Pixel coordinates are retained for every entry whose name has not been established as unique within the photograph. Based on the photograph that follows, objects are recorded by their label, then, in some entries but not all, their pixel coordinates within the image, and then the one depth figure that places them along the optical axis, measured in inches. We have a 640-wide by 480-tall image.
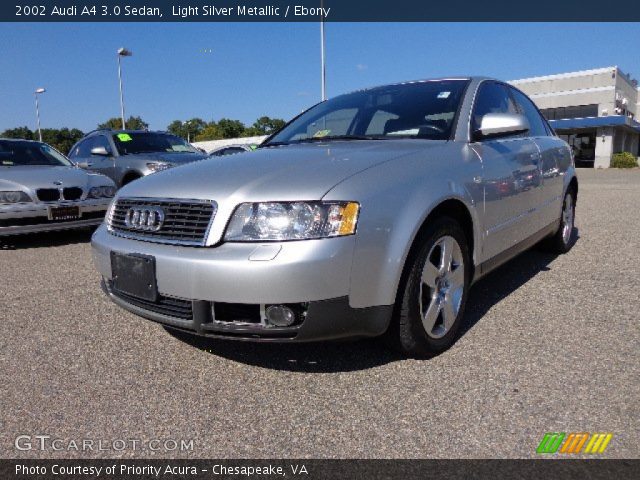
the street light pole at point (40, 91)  1637.6
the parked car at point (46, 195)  217.6
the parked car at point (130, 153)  289.4
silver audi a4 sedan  80.3
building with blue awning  1304.1
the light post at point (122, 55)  892.8
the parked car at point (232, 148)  514.8
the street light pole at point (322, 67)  796.6
